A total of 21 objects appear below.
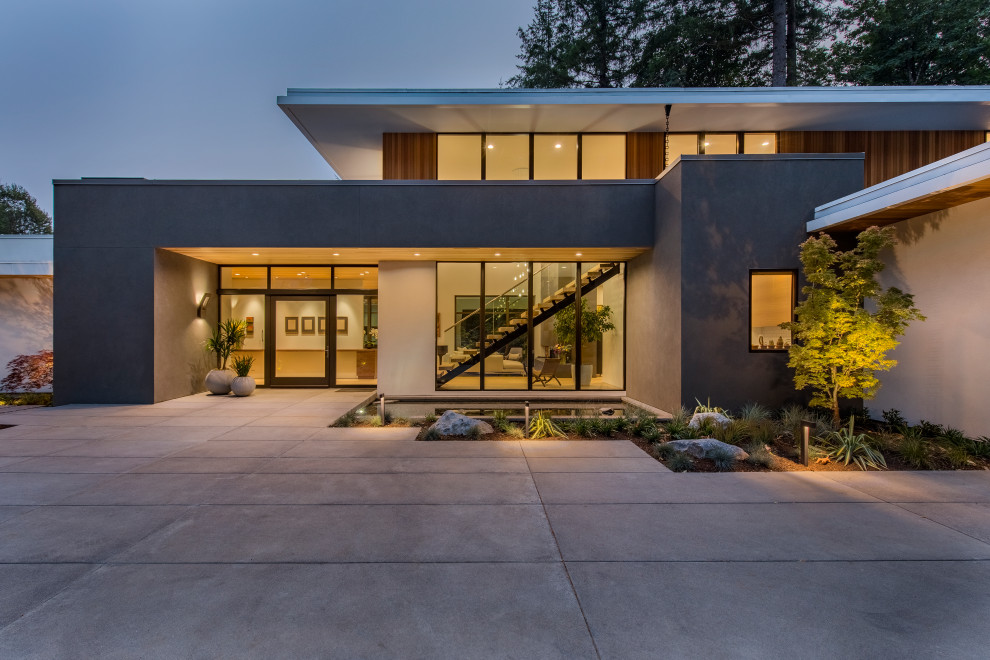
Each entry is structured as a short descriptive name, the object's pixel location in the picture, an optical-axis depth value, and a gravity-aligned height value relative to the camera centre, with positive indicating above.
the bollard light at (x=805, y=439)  5.71 -1.38
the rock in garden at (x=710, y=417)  7.01 -1.41
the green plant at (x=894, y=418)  7.73 -1.53
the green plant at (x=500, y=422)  7.44 -1.57
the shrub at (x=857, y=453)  5.69 -1.59
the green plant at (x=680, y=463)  5.54 -1.65
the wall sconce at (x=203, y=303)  11.56 +0.57
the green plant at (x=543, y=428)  7.23 -1.61
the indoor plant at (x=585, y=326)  11.59 +0.03
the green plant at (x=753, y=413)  7.51 -1.44
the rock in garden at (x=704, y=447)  5.84 -1.56
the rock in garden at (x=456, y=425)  7.12 -1.54
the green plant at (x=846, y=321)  6.42 +0.10
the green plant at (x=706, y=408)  7.95 -1.41
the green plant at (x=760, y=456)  5.65 -1.61
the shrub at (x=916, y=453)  5.65 -1.57
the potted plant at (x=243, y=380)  10.98 -1.31
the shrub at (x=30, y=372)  11.56 -1.20
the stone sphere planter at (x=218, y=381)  11.18 -1.36
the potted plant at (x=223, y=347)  11.20 -0.54
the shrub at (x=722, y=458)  5.56 -1.61
